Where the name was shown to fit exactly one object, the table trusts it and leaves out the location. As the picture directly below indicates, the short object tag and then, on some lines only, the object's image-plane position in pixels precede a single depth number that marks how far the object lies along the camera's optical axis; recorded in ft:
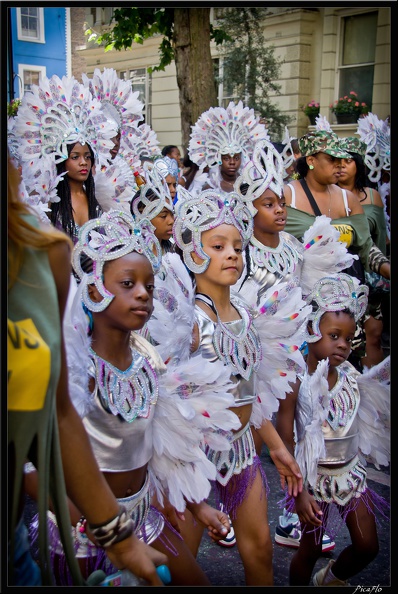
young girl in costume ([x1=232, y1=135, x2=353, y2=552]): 14.06
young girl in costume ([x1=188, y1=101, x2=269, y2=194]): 23.20
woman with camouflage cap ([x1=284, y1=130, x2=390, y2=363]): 17.57
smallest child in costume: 10.61
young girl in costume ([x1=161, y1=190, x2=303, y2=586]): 10.08
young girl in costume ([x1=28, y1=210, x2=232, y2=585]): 8.21
